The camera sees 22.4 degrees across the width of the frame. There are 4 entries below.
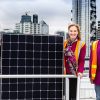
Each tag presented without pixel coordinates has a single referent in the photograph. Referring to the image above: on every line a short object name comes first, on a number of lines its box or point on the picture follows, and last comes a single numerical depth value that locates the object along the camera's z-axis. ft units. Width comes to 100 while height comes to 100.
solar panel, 21.56
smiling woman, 14.28
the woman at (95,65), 12.23
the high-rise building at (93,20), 347.58
